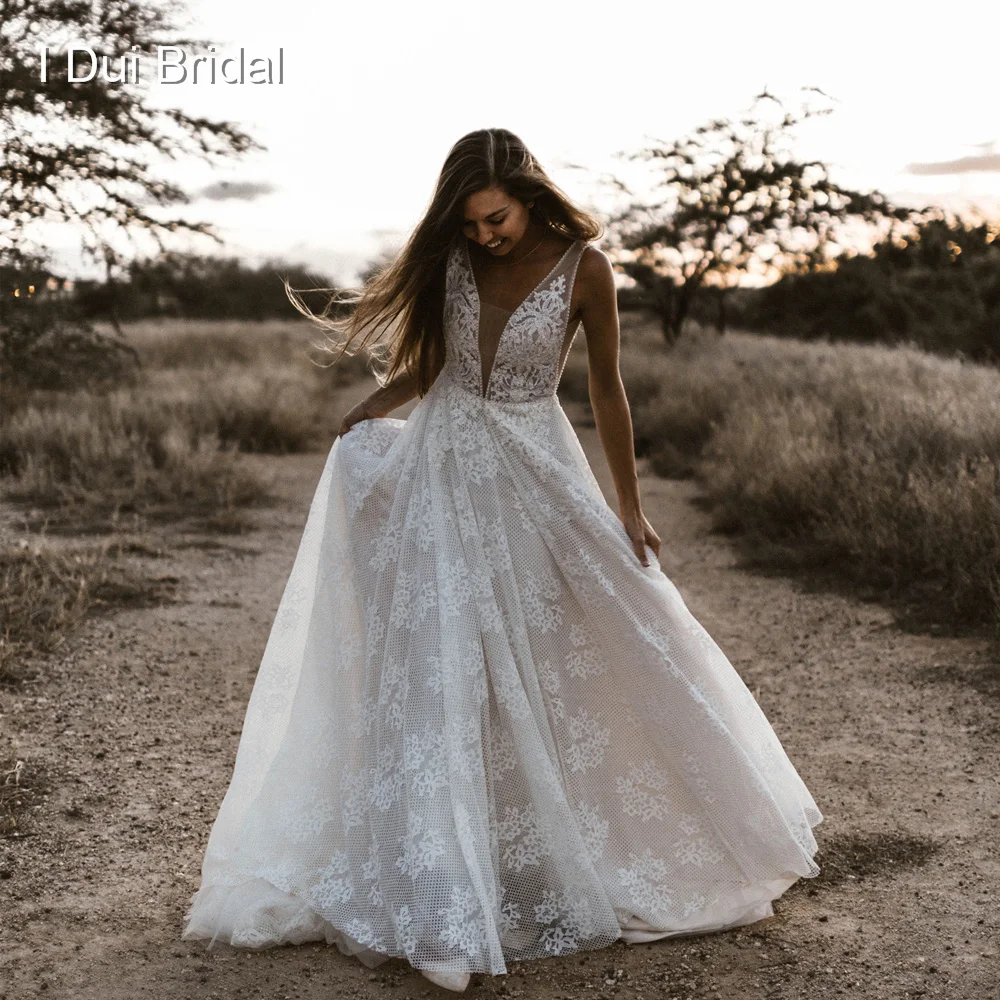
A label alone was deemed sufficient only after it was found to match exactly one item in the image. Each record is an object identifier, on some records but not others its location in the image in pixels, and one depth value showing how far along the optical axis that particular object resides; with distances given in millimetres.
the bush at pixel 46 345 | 11844
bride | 2547
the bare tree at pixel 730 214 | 19328
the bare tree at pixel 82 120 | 10242
